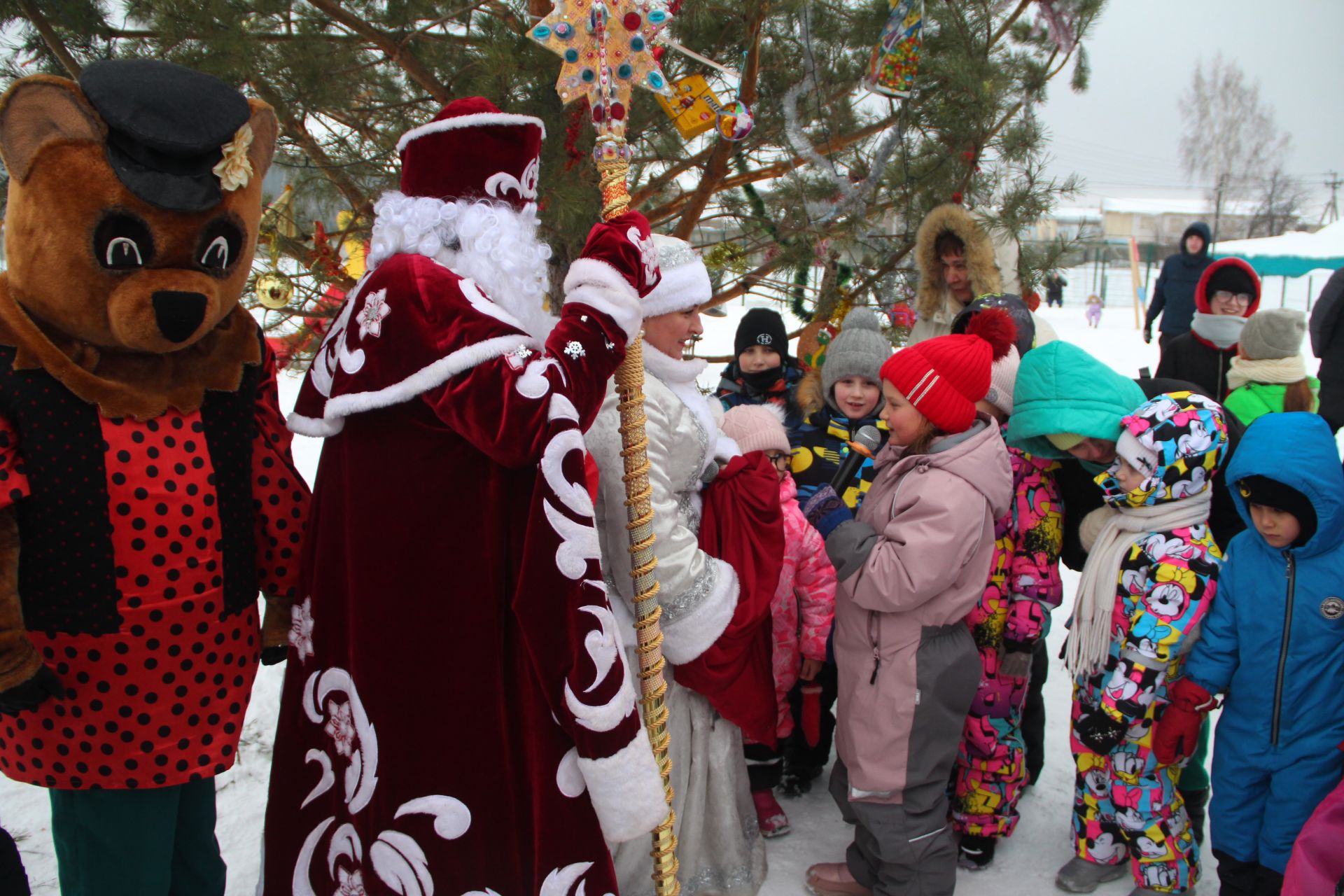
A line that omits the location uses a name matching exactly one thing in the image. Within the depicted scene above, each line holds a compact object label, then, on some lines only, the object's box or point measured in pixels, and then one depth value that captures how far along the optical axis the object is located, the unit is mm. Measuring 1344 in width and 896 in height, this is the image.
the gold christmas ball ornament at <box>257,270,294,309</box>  2896
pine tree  2662
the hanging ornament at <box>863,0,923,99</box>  3117
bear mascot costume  1730
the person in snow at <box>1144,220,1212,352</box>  7430
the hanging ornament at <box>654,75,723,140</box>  2582
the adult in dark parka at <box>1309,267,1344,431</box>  5211
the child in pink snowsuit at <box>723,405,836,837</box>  2656
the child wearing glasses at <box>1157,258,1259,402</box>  4559
